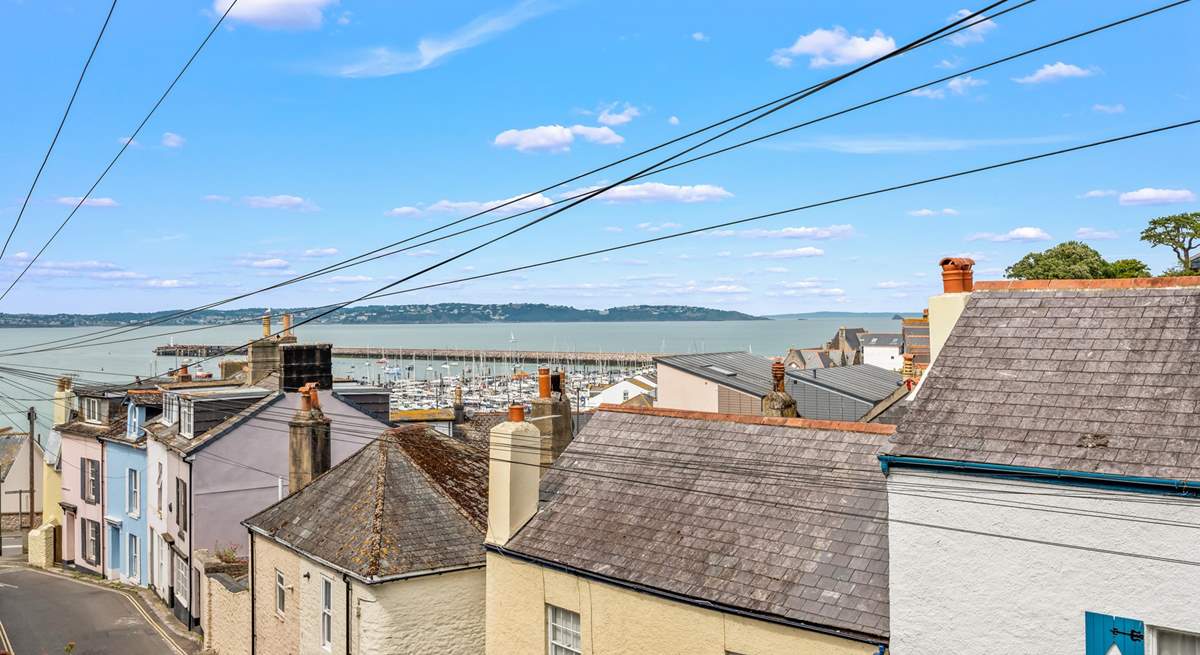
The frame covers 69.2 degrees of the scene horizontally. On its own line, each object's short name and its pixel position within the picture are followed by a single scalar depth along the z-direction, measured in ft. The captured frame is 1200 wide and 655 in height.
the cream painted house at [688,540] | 42.45
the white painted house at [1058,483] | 32.50
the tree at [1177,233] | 157.07
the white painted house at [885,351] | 329.97
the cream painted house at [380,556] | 57.16
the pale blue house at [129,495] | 116.78
